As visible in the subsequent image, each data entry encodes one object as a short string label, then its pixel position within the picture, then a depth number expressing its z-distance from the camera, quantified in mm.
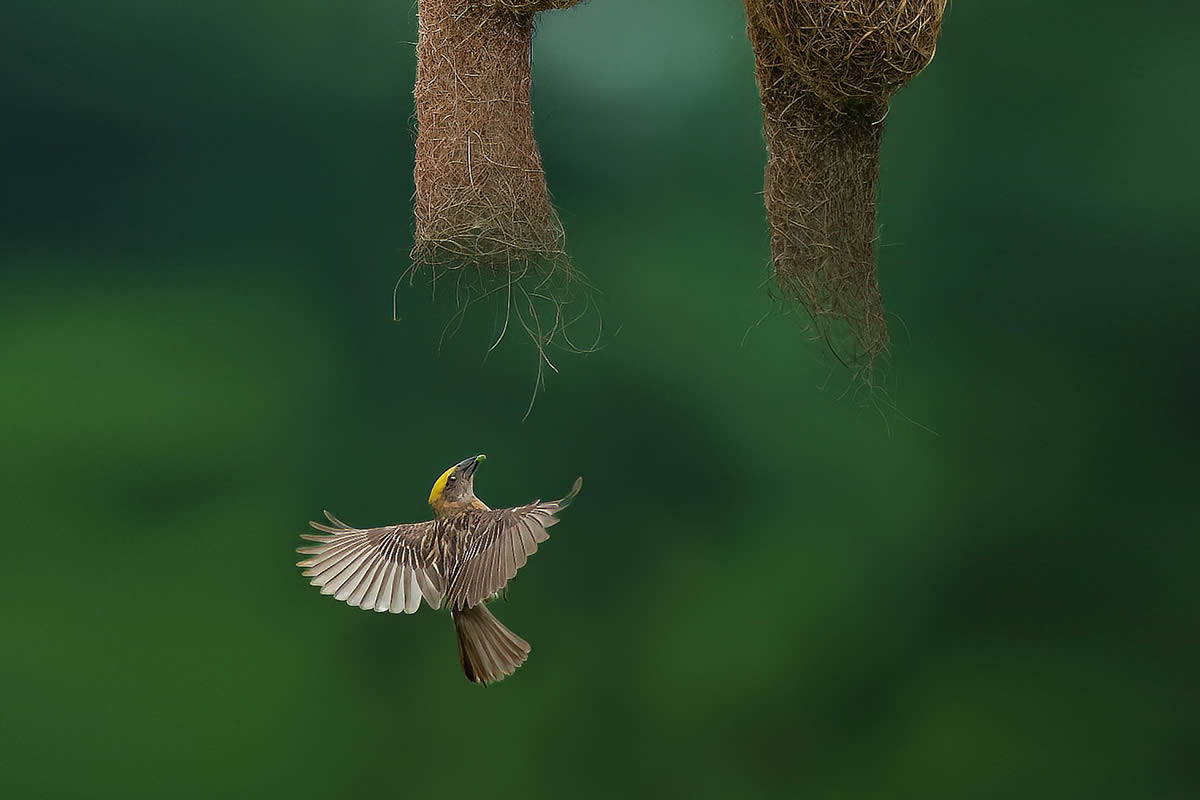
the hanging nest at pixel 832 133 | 10496
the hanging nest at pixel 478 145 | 10556
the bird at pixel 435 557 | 10543
